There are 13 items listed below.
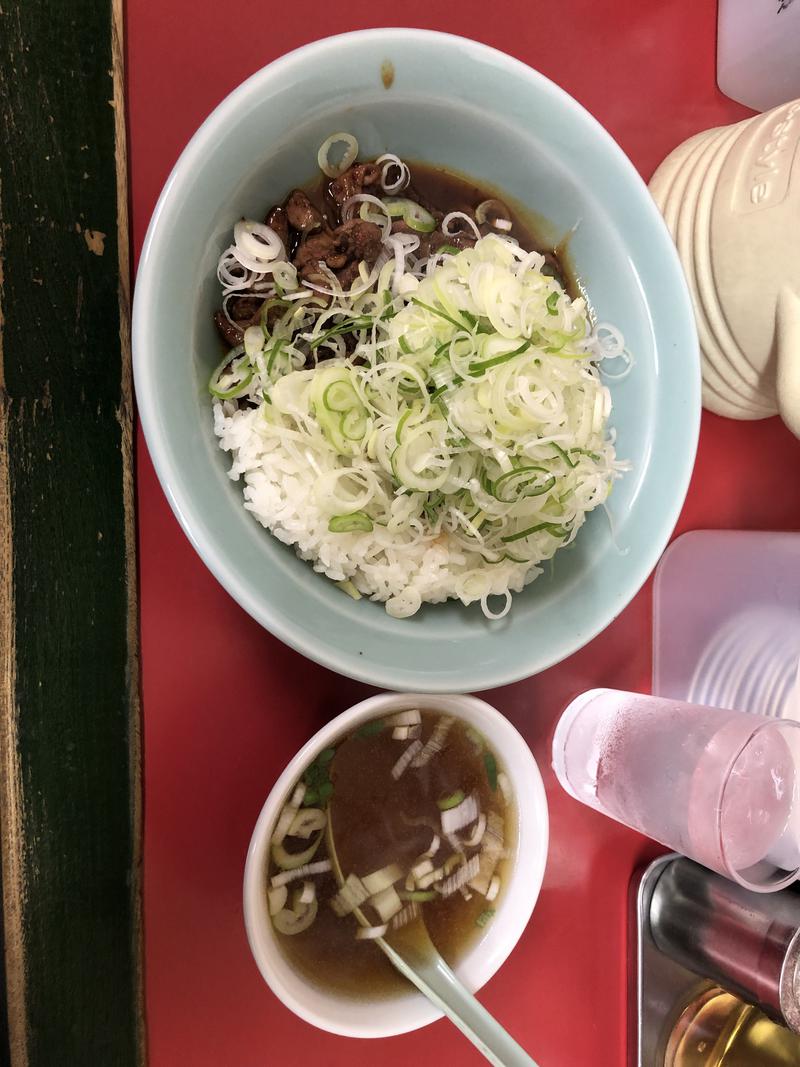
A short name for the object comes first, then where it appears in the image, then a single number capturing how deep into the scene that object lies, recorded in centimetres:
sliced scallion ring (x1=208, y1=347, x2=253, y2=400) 28
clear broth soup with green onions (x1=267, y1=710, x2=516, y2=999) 32
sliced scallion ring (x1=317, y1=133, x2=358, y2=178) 29
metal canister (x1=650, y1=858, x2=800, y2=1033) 34
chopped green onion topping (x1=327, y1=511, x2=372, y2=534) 28
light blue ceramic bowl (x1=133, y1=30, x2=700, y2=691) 26
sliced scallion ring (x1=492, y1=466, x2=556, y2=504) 28
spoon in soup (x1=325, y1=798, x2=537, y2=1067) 29
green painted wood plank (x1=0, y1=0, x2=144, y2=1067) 29
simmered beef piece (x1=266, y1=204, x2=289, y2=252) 29
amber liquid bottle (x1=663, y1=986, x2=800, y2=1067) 37
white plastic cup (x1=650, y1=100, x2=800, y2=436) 28
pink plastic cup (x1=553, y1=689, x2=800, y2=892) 30
